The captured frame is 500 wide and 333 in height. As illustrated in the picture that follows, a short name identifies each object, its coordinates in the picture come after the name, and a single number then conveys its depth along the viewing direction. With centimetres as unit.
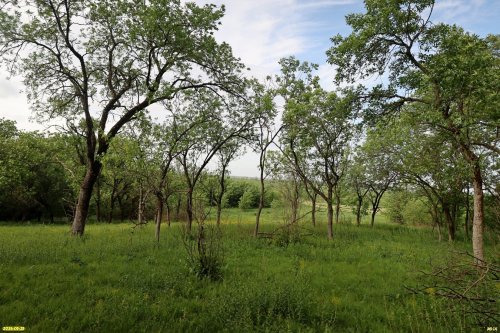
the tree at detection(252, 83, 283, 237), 1674
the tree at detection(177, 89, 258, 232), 1730
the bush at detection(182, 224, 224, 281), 877
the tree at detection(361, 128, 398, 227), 2180
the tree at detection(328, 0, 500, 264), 902
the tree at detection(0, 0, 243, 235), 1319
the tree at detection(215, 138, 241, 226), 2139
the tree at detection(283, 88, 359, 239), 1662
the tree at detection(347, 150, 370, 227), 2742
